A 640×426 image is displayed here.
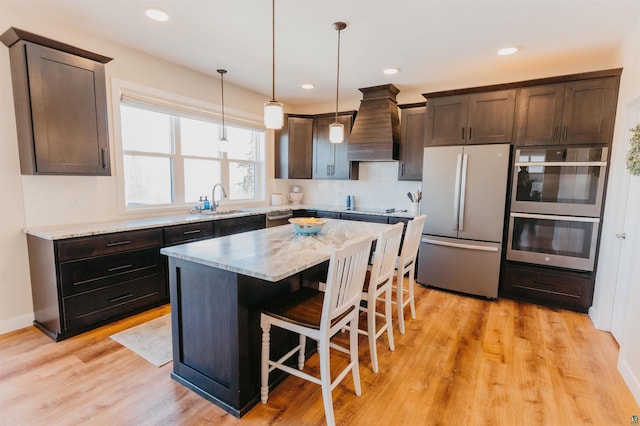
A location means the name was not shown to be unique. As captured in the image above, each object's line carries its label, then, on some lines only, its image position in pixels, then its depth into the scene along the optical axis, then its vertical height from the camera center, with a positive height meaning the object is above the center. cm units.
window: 343 +29
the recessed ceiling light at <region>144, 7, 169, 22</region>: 246 +133
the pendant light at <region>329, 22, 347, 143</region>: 268 +44
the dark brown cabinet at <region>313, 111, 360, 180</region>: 485 +45
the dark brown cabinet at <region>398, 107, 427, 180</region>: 425 +56
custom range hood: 431 +79
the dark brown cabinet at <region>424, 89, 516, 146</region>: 340 +75
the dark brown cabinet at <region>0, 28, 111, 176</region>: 240 +59
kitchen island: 171 -76
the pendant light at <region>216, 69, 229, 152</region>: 389 +46
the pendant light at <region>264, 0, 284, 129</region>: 210 +45
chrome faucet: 414 -24
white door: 249 -55
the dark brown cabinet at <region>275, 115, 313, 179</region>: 515 +55
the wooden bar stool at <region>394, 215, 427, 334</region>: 268 -62
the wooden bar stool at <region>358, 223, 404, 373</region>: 213 -71
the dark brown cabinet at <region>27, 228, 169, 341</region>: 249 -88
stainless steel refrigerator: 344 -37
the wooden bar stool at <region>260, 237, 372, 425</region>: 162 -77
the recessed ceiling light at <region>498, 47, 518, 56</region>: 305 +133
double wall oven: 306 -21
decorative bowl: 253 -37
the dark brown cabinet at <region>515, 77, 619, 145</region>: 297 +73
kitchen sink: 397 -44
